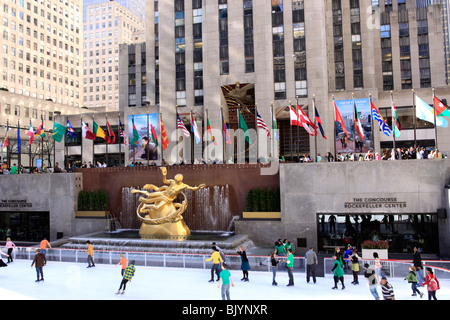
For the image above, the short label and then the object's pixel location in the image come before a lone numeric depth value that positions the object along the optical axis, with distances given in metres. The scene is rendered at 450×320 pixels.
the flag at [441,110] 22.88
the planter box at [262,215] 25.20
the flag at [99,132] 30.33
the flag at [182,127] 29.22
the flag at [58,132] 30.24
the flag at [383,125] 24.33
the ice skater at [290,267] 15.55
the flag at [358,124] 25.42
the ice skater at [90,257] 18.98
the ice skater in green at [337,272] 15.09
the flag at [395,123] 24.59
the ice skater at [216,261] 15.98
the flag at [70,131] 30.98
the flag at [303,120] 25.96
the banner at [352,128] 41.12
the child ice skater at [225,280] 12.26
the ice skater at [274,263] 15.79
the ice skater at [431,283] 12.43
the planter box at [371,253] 21.03
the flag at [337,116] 25.23
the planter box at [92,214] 28.69
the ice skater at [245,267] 16.41
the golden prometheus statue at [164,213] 24.22
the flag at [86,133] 29.93
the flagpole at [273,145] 41.16
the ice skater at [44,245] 20.06
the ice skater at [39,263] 16.22
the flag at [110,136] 31.23
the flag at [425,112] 22.86
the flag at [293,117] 26.10
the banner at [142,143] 46.44
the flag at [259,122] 27.16
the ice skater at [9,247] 20.69
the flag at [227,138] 28.24
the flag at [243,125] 27.67
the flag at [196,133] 28.69
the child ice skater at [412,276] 13.45
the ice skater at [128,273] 13.98
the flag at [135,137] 29.89
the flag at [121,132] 32.05
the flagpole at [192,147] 48.59
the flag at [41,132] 31.24
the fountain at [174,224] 22.20
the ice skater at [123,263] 15.52
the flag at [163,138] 29.89
